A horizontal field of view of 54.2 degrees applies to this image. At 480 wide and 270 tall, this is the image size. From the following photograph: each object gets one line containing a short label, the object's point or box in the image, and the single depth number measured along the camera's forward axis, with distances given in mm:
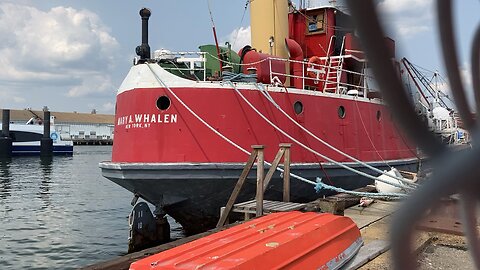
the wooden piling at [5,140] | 50844
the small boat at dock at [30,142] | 54094
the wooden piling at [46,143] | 54938
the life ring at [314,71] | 11623
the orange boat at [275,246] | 4453
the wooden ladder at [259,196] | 8039
